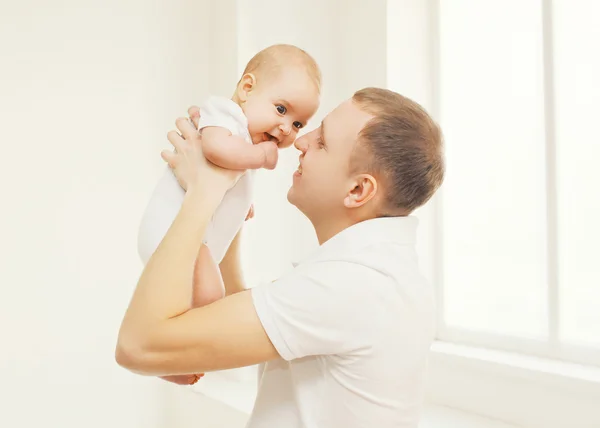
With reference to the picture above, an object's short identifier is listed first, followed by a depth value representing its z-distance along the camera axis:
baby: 1.17
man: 0.96
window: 1.78
